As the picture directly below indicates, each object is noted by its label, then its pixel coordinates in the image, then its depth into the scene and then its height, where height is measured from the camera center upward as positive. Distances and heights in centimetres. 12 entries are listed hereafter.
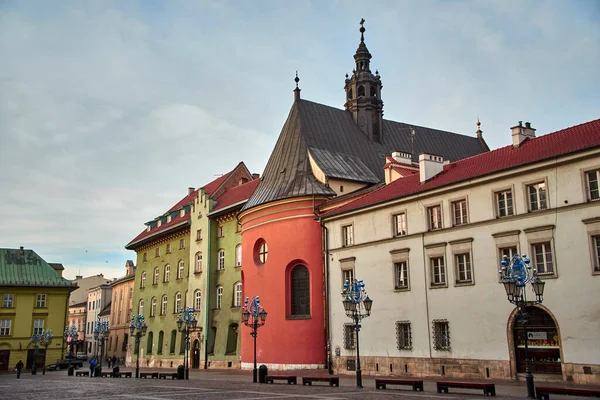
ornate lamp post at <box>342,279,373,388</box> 2406 +184
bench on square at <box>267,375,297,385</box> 2669 -127
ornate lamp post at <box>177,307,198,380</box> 3582 +178
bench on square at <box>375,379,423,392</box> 2162 -127
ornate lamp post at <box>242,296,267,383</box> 2936 +157
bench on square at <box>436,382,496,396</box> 1889 -126
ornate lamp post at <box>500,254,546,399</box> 1775 +183
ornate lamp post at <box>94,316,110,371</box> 4869 +167
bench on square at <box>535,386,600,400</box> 1650 -126
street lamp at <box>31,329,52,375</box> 5036 +101
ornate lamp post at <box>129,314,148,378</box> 3769 +132
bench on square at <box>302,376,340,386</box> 2466 -128
